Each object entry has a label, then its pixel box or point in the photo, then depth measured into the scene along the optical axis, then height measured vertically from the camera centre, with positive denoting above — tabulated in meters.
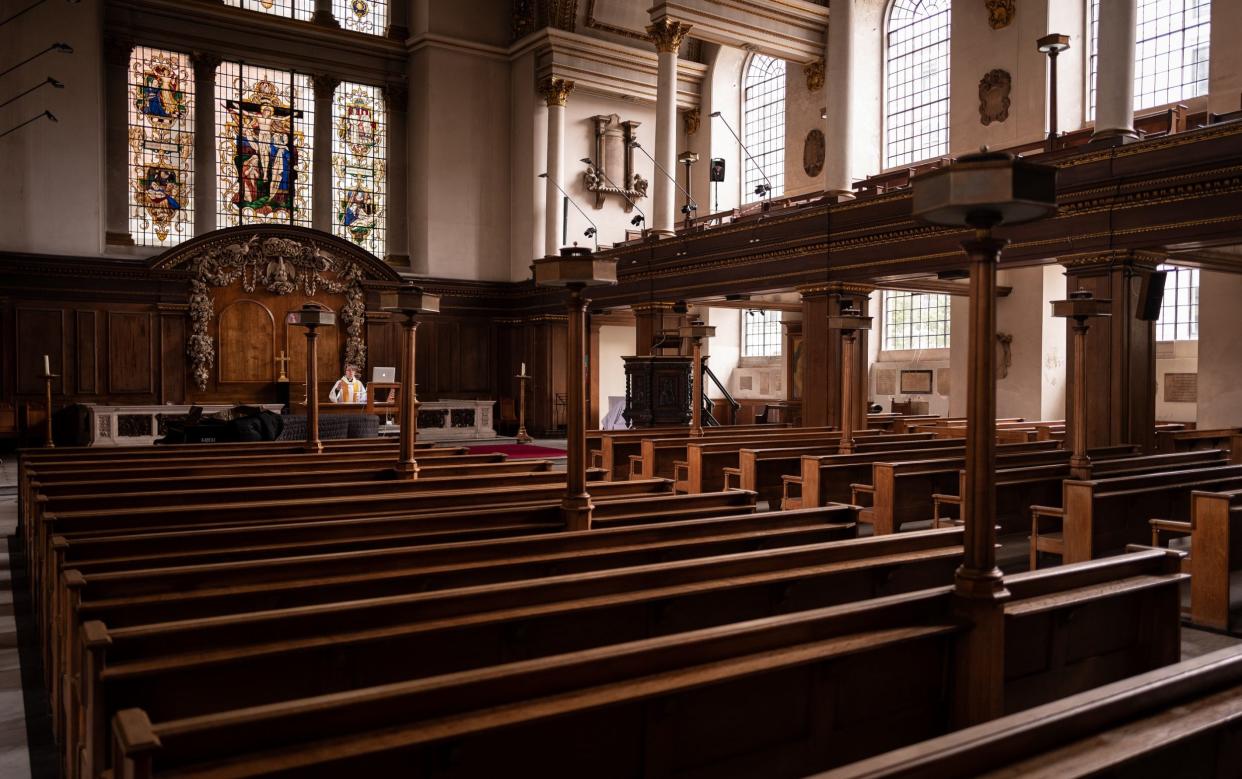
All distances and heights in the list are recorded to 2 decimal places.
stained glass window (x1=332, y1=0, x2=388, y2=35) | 20.86 +8.06
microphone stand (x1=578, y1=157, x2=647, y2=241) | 21.95 +4.38
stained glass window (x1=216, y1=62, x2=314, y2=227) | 19.62 +4.81
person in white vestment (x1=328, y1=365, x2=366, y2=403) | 16.09 -0.38
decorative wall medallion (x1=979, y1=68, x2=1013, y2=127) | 16.22 +4.90
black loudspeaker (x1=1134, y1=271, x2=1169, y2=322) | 10.36 +0.86
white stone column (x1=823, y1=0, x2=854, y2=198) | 14.59 +4.51
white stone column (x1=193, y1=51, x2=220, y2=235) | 19.11 +4.64
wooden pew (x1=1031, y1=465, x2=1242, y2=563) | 6.30 -0.98
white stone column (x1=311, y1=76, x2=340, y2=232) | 20.47 +4.66
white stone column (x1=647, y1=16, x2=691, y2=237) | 17.44 +4.93
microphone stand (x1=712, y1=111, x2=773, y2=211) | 22.08 +5.11
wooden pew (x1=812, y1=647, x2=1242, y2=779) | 1.92 -0.81
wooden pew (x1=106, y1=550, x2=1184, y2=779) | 2.12 -0.88
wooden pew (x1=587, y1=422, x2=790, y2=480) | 10.84 -0.92
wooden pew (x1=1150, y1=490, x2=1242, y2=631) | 5.59 -1.10
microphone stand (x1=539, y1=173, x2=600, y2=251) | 20.45 +3.32
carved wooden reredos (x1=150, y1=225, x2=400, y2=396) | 18.03 +1.47
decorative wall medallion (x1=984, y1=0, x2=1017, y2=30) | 16.03 +6.28
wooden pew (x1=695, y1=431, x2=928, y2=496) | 9.53 -0.96
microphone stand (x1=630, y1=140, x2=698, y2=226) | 16.94 +3.26
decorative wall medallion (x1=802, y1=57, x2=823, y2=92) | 20.05 +6.48
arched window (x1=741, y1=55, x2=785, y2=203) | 22.09 +6.03
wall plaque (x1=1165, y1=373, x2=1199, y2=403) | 15.00 -0.22
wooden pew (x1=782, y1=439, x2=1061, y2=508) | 8.30 -0.97
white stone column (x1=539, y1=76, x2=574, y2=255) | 20.78 +4.93
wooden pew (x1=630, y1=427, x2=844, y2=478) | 10.08 -0.91
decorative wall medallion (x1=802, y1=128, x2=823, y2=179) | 20.27 +4.81
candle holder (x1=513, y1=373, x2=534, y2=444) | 18.39 -1.12
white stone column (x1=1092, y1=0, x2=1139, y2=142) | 10.54 +3.50
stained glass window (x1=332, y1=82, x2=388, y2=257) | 20.92 +4.66
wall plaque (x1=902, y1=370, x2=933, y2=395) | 18.88 -0.22
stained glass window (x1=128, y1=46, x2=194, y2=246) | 18.75 +4.52
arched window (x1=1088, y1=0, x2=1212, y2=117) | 14.28 +5.11
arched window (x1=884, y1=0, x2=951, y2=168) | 18.05 +5.86
